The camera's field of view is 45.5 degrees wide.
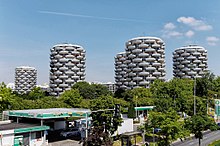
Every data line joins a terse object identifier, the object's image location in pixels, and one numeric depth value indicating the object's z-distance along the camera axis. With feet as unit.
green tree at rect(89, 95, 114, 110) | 121.90
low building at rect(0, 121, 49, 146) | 111.14
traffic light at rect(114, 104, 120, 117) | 93.59
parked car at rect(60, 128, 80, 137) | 149.36
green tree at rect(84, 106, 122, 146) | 119.72
